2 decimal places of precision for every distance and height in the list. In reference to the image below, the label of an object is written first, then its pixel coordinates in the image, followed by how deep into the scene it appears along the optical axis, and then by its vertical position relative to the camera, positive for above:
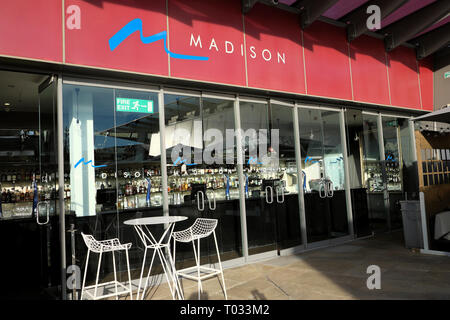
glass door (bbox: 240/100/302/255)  5.64 +0.12
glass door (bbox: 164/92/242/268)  4.91 +0.32
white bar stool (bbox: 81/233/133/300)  3.50 -0.59
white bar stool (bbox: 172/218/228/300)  3.70 -0.56
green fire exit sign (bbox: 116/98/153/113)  4.54 +1.18
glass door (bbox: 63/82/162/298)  4.11 +0.34
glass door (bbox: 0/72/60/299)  4.08 -0.16
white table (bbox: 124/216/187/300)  3.53 -0.35
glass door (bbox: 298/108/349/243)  6.34 +0.13
